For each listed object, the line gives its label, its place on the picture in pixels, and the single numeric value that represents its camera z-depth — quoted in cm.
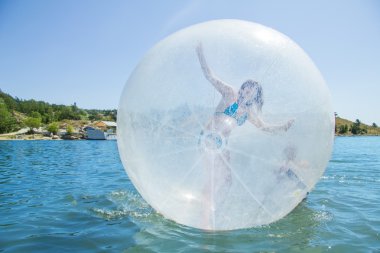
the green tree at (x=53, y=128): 7194
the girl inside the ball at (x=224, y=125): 454
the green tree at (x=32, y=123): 7419
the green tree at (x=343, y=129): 11708
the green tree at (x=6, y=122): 6894
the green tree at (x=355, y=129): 12489
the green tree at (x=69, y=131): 7075
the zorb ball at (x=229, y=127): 454
